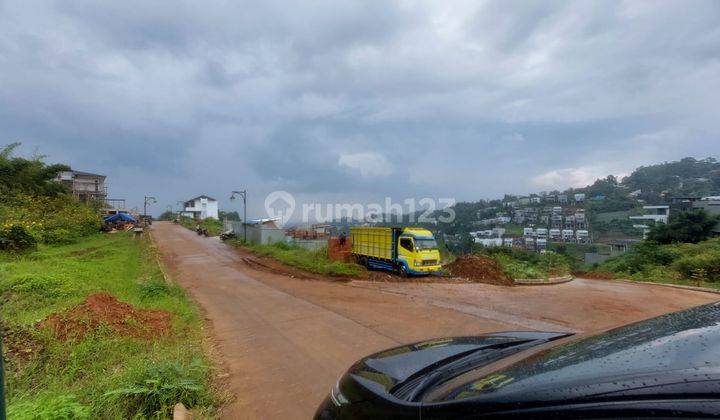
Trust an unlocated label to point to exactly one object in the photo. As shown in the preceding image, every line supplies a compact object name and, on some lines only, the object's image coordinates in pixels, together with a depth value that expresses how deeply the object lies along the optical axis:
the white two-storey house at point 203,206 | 88.62
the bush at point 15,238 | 13.61
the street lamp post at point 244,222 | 28.45
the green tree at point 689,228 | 25.64
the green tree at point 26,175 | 24.21
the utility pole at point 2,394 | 1.52
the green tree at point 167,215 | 82.72
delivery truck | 15.60
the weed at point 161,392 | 3.50
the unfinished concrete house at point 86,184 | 48.57
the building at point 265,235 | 25.11
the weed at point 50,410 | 2.91
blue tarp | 38.50
